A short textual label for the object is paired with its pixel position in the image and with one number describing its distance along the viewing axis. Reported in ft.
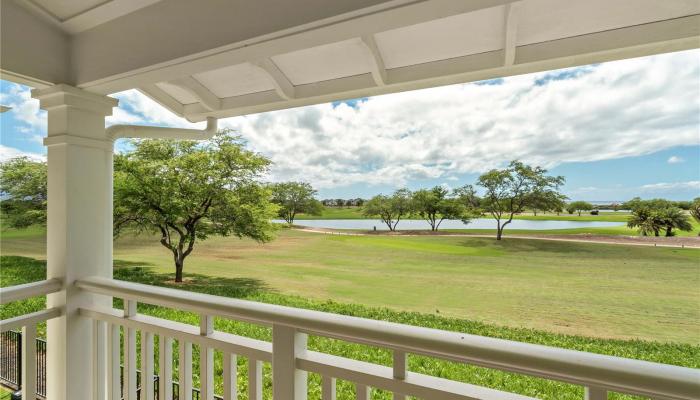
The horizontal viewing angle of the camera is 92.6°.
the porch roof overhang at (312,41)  2.98
